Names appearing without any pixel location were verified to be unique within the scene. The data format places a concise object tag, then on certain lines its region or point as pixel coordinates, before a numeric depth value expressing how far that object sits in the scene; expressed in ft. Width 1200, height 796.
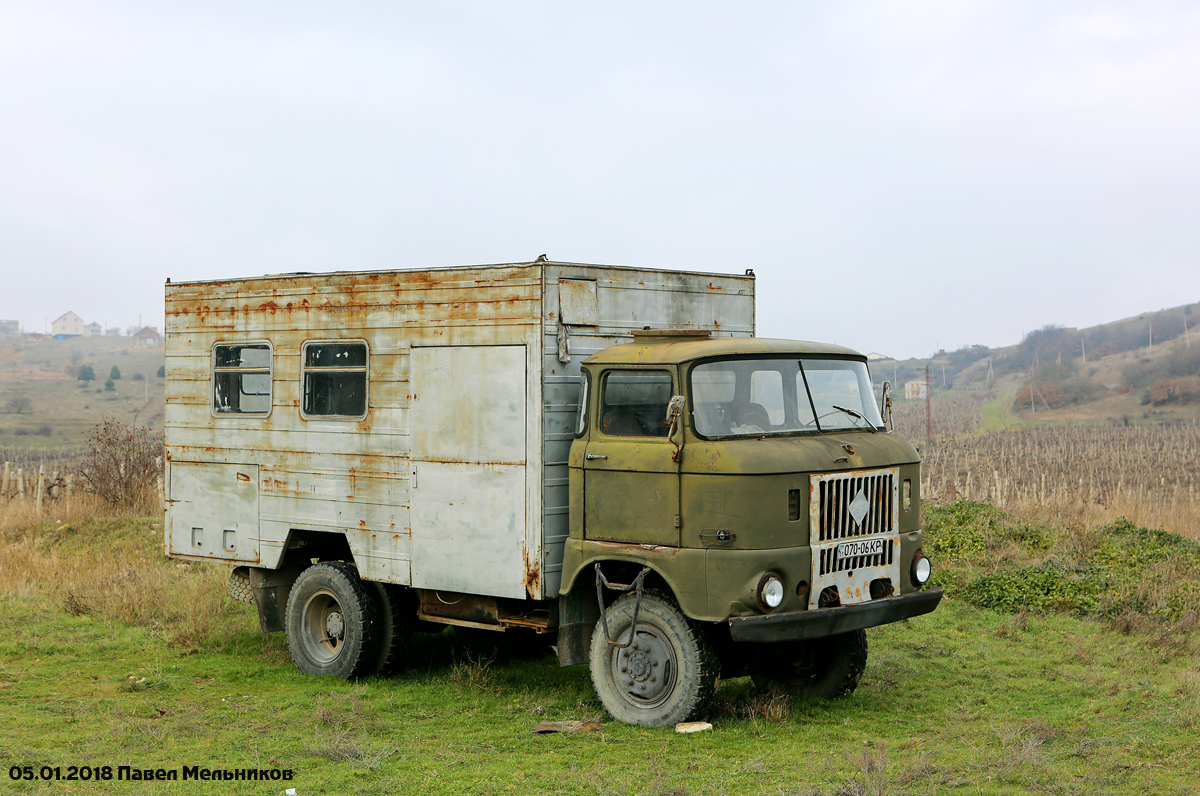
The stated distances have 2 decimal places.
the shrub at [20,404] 227.81
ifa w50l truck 25.38
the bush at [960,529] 47.44
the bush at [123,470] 66.23
